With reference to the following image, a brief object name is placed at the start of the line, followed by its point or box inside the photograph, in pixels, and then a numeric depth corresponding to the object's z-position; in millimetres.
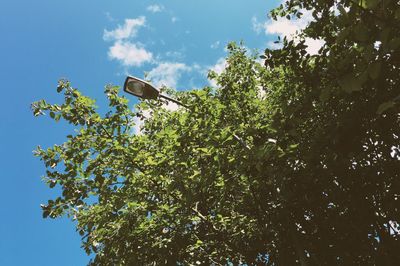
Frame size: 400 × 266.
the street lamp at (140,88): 6894
